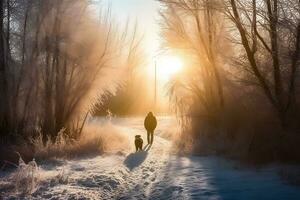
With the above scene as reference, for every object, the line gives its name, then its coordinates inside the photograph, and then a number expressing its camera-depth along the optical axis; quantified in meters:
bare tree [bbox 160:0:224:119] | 19.59
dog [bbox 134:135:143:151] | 17.71
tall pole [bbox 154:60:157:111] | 61.24
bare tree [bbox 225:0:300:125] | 13.30
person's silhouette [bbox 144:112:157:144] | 20.53
